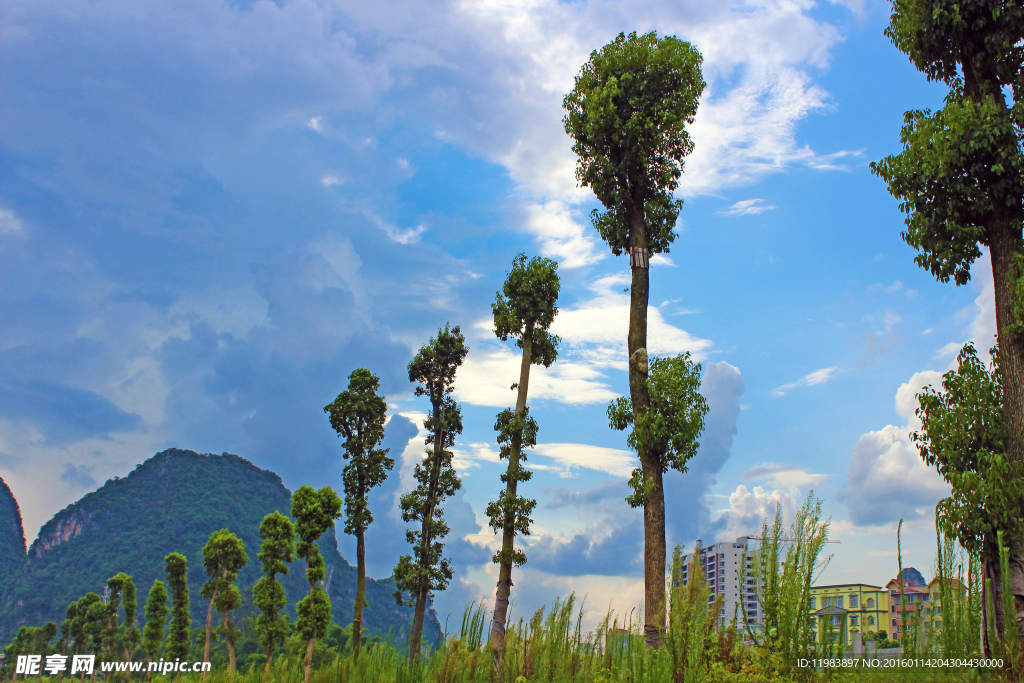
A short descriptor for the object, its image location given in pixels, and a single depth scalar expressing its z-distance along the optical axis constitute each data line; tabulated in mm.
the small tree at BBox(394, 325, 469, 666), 23891
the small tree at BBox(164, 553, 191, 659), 46344
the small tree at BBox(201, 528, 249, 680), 43094
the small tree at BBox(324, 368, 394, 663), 24828
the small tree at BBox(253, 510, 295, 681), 36312
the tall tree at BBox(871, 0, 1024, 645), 10039
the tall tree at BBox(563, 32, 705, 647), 13977
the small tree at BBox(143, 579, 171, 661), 49031
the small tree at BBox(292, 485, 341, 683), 29281
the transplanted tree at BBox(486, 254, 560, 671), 16094
